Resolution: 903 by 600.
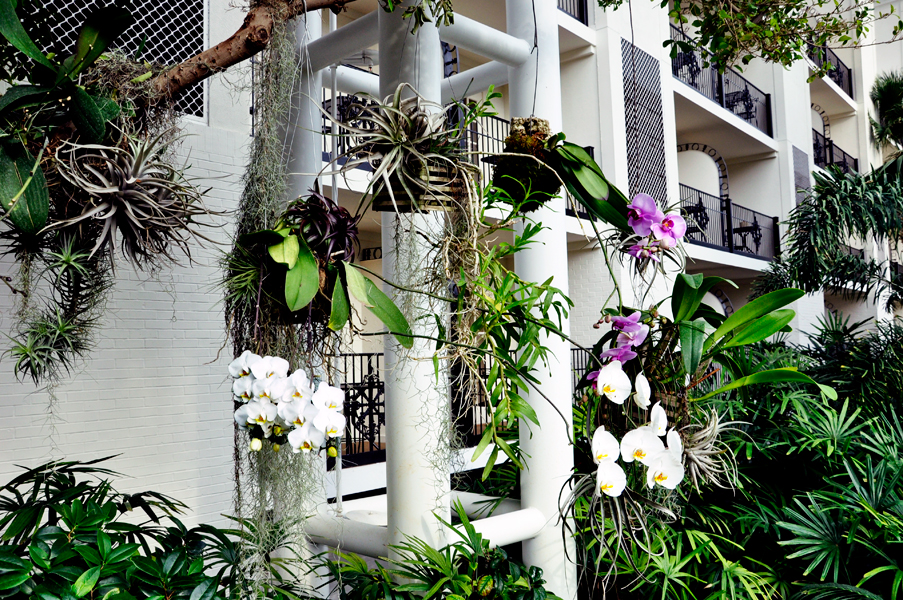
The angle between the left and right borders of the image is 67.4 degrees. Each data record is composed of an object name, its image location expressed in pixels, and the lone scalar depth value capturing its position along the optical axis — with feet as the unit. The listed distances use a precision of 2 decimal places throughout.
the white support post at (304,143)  7.31
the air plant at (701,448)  4.57
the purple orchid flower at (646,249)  4.56
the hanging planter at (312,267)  4.35
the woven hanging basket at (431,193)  4.60
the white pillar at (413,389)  5.79
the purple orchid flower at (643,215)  4.52
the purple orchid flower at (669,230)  4.49
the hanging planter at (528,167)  5.31
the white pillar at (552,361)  8.03
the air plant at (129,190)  3.89
